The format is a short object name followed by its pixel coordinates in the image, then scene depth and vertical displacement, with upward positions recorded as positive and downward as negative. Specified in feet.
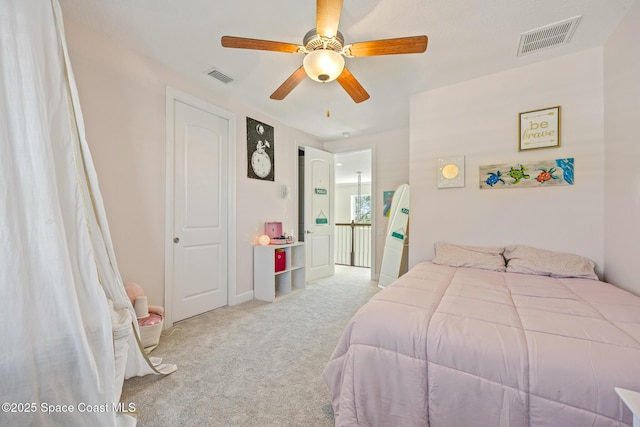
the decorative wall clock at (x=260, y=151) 11.23 +2.86
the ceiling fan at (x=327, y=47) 5.12 +3.58
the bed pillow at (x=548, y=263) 6.76 -1.35
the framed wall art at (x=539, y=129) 7.70 +2.63
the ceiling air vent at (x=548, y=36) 6.32 +4.67
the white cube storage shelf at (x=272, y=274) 10.99 -2.78
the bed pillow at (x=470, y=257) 7.68 -1.33
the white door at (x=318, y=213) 14.37 +0.03
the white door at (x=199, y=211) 8.70 +0.07
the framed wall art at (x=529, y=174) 7.62 +1.27
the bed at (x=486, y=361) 2.86 -1.86
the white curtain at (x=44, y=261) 3.62 -0.76
